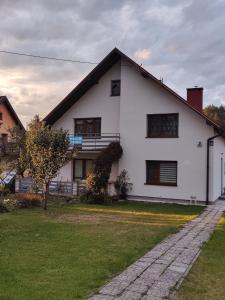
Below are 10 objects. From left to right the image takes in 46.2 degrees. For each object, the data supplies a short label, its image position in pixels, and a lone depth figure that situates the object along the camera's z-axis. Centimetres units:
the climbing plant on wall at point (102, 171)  1333
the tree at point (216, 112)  3778
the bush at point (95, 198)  1307
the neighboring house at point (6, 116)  2604
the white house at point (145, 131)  1322
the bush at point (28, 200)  1155
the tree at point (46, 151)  1097
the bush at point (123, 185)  1433
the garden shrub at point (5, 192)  1405
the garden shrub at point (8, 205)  1065
